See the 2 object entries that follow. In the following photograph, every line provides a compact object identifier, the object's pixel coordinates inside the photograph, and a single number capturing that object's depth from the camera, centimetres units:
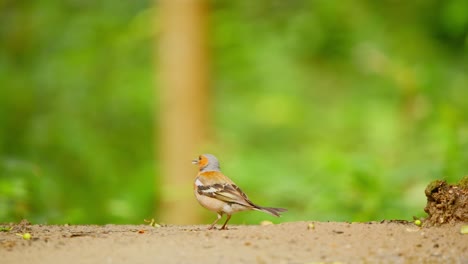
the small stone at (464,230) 1385
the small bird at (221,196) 1637
